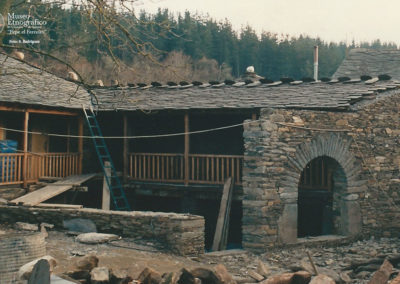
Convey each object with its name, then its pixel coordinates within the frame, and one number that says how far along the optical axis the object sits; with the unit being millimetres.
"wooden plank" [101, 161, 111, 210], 13852
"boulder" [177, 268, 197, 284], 6598
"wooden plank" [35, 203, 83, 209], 11375
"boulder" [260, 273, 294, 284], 6876
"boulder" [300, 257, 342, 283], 8766
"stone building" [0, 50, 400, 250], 11195
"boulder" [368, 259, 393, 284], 7234
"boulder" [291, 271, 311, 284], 6945
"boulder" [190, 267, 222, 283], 6859
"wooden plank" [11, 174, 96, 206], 12141
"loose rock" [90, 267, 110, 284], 6377
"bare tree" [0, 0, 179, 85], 7727
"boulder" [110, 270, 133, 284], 6545
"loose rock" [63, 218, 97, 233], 10766
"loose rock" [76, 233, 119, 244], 9977
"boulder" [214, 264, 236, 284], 6785
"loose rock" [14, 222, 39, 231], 10961
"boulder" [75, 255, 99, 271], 6901
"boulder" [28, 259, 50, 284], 4531
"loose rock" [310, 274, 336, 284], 6641
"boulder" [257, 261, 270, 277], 8737
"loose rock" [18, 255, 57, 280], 5598
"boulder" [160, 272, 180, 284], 6297
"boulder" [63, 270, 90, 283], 6609
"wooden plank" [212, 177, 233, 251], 11789
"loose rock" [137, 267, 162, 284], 6676
